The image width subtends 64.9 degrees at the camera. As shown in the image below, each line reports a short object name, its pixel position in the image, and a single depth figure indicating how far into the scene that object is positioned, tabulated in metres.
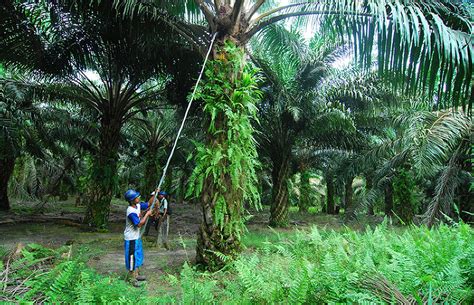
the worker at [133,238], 5.37
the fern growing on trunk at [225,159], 5.81
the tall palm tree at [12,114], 9.59
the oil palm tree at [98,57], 7.73
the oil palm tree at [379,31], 4.53
